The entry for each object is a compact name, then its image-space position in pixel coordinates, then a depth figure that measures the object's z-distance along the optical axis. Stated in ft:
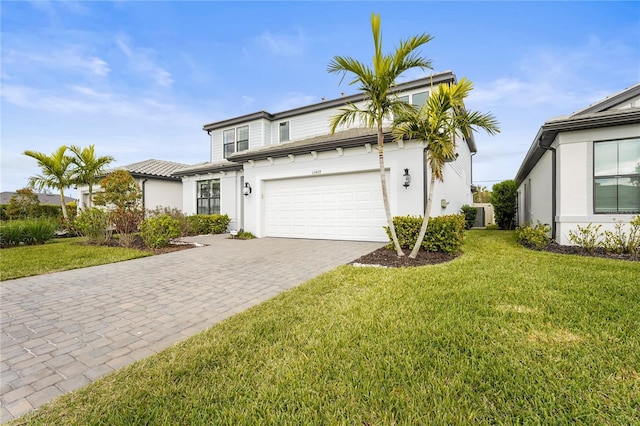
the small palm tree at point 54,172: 44.45
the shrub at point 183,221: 42.12
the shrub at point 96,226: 33.27
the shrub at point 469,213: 48.65
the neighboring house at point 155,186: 50.98
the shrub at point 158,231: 30.01
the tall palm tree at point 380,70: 18.48
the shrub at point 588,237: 22.74
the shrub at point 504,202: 50.14
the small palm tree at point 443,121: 19.80
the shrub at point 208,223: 44.57
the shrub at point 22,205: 48.98
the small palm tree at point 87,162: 45.32
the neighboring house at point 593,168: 22.31
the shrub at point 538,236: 24.98
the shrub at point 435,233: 23.40
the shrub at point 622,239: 21.26
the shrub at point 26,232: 32.30
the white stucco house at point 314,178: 30.01
